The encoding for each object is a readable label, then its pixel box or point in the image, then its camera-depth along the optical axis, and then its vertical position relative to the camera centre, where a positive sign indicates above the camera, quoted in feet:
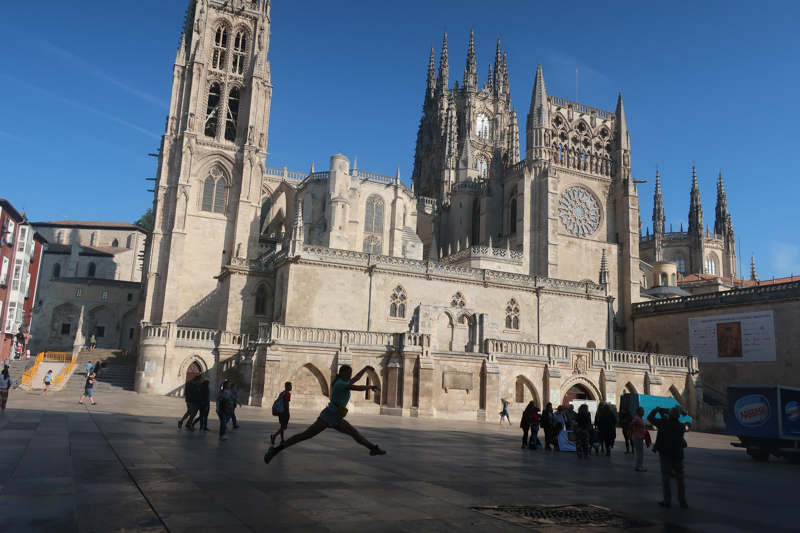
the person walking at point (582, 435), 49.92 -4.55
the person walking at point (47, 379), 94.32 -4.41
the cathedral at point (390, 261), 98.99 +25.88
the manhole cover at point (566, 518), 23.03 -5.45
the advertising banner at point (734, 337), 120.88 +10.03
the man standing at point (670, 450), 28.96 -3.23
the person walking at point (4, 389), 60.74 -4.05
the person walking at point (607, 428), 56.49 -4.41
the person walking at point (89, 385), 73.67 -3.90
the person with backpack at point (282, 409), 42.01 -3.21
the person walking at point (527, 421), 55.31 -4.06
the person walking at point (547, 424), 57.31 -4.33
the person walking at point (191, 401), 50.85 -3.53
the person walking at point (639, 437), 43.49 -3.87
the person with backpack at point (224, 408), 45.75 -3.66
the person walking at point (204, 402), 50.67 -3.54
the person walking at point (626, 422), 56.75 -3.91
